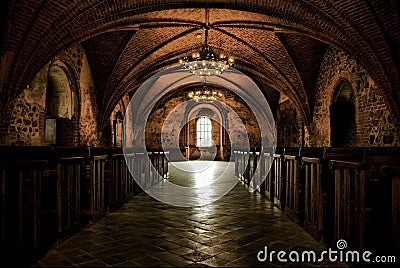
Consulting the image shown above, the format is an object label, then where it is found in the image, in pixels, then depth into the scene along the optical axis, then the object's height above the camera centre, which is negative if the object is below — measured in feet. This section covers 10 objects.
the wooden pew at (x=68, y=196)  11.43 -1.97
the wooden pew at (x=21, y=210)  8.32 -1.84
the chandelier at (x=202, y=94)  50.67 +7.79
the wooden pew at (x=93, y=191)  14.60 -2.24
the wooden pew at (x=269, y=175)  20.90 -2.17
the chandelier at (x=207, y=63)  31.22 +8.37
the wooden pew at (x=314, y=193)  11.94 -1.94
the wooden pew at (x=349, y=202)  9.14 -1.79
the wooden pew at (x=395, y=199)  7.95 -1.41
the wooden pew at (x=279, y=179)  18.06 -2.15
